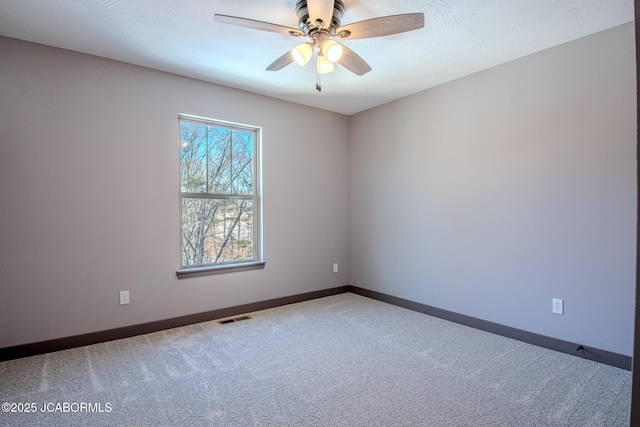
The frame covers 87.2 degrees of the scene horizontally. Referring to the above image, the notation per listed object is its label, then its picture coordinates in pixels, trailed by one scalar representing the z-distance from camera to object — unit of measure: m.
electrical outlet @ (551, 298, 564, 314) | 2.81
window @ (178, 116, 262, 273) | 3.59
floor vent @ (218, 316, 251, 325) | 3.57
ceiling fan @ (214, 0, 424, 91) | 1.96
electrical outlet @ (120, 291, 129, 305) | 3.11
